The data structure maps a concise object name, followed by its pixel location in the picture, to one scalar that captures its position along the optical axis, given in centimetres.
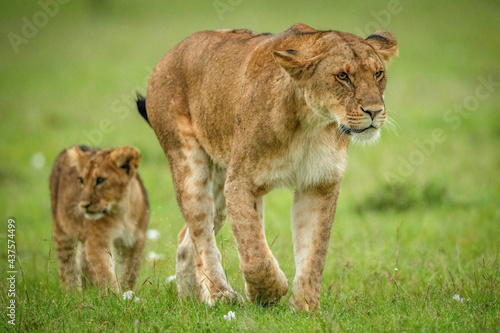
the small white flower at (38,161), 2225
